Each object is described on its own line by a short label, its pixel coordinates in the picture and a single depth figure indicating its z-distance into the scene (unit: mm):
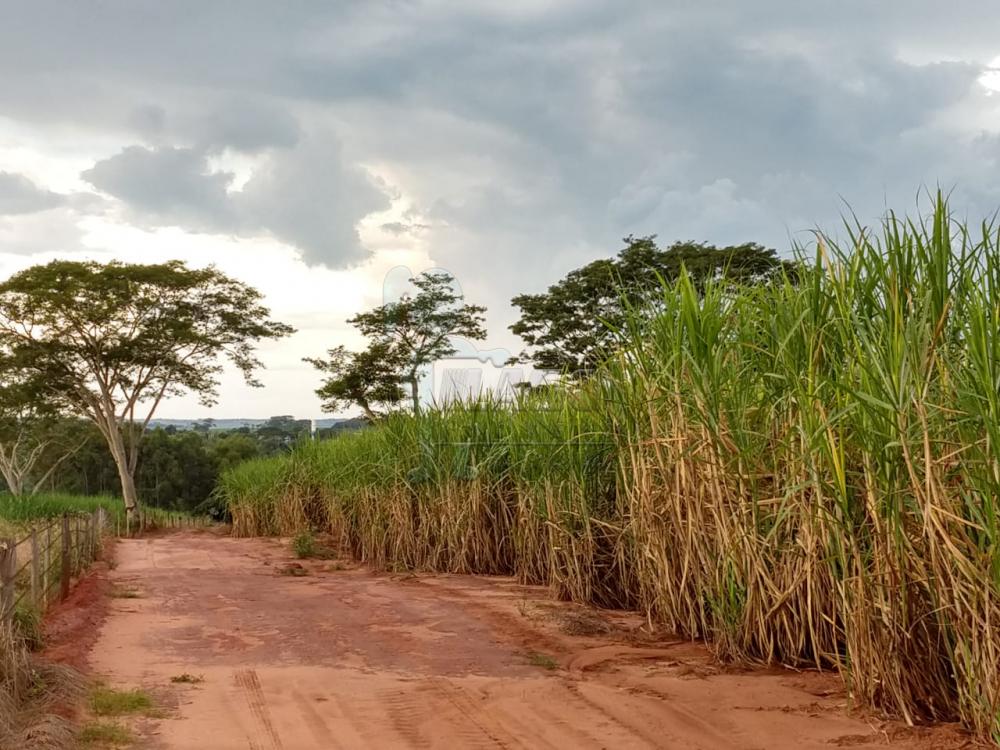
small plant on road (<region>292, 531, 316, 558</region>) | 13031
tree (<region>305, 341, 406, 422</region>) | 28188
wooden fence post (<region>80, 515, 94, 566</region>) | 11906
